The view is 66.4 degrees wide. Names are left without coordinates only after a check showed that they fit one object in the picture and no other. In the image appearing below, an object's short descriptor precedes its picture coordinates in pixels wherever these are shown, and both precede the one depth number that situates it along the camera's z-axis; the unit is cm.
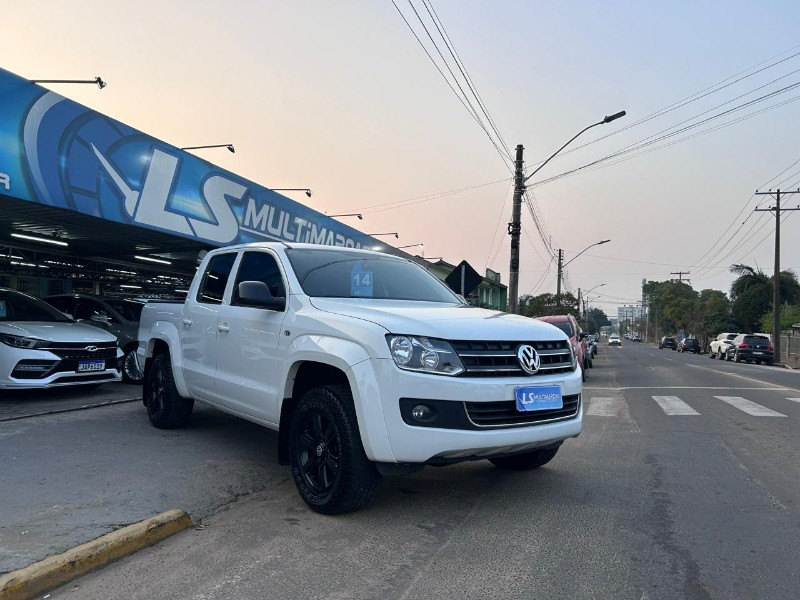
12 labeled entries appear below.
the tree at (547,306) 4012
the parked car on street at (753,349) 3381
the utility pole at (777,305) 3675
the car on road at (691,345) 5603
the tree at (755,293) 5309
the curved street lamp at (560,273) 4459
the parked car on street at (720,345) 3825
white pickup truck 387
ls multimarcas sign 880
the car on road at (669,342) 6844
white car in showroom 802
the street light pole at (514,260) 1848
